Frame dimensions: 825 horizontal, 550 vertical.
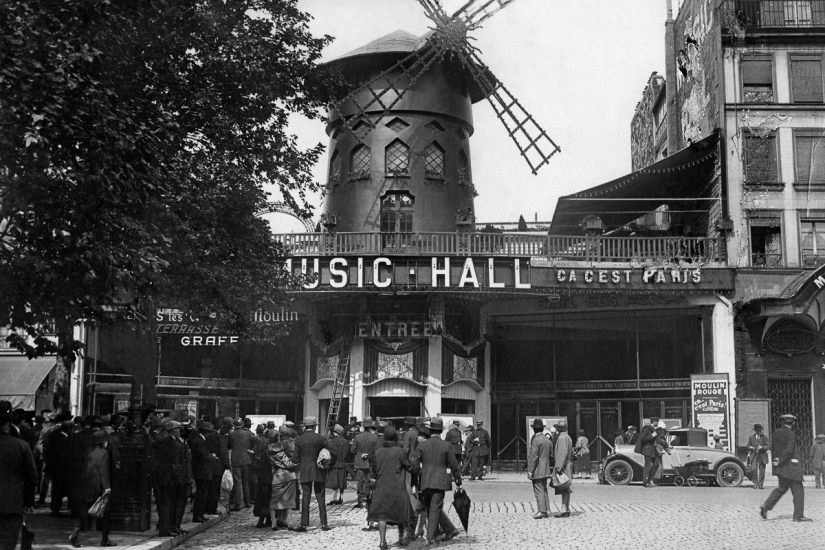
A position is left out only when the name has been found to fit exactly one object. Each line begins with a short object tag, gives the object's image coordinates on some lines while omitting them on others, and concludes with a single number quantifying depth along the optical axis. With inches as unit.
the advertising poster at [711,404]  1190.3
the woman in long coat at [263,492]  671.8
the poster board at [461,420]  1190.3
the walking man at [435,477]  571.5
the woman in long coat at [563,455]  724.7
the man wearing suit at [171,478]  591.2
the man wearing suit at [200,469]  668.7
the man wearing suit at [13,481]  450.0
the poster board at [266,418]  1175.0
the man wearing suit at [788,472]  653.9
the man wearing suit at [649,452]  1017.5
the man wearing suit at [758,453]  1003.9
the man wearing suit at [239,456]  786.8
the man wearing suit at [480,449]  1137.4
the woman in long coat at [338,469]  821.9
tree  499.5
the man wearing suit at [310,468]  643.5
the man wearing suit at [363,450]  773.9
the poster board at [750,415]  1177.4
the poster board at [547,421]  1220.2
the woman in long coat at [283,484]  655.8
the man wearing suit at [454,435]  957.9
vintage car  1021.2
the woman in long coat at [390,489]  553.9
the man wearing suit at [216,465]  710.5
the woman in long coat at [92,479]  568.4
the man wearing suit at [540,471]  703.1
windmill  1366.9
